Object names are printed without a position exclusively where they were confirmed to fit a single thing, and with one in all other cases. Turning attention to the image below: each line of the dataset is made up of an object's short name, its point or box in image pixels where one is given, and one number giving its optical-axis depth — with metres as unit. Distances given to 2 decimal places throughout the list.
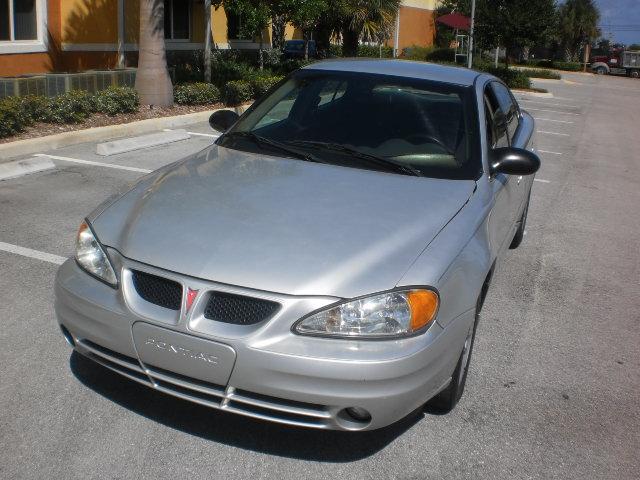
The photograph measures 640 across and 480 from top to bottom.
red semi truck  49.03
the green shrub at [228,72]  16.99
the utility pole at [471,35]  26.85
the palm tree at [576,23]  54.12
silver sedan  2.96
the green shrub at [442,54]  38.19
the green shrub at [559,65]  49.15
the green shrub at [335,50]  27.46
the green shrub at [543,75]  37.34
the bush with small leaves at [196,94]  14.09
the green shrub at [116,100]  11.88
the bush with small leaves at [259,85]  15.98
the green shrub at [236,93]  15.06
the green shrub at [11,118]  9.66
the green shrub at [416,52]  36.75
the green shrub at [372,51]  31.16
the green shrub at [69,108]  10.75
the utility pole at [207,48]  16.28
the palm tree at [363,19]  23.61
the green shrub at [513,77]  28.27
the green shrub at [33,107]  10.29
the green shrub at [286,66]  20.27
